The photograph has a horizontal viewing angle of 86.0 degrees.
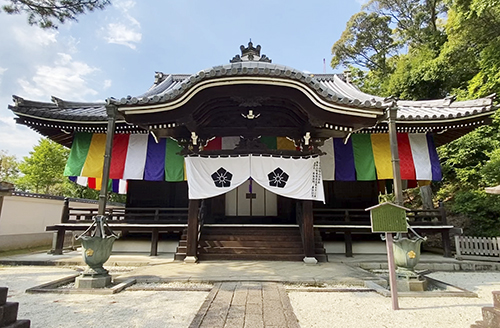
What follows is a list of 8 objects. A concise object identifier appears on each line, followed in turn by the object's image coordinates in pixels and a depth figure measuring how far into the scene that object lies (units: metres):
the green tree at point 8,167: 28.84
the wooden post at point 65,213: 8.23
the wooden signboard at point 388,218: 3.79
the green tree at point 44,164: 20.75
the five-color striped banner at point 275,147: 8.29
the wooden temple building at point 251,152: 6.03
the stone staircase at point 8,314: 2.43
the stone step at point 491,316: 2.54
